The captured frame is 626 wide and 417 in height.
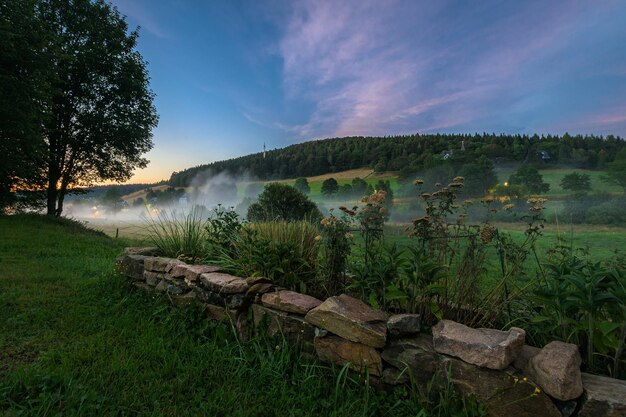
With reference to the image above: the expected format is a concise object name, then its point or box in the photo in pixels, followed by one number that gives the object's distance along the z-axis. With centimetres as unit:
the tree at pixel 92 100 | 1483
